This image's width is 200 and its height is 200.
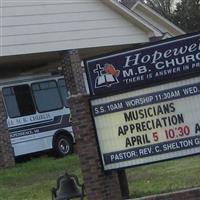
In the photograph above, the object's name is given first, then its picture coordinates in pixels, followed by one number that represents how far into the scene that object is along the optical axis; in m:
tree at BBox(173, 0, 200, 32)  55.34
